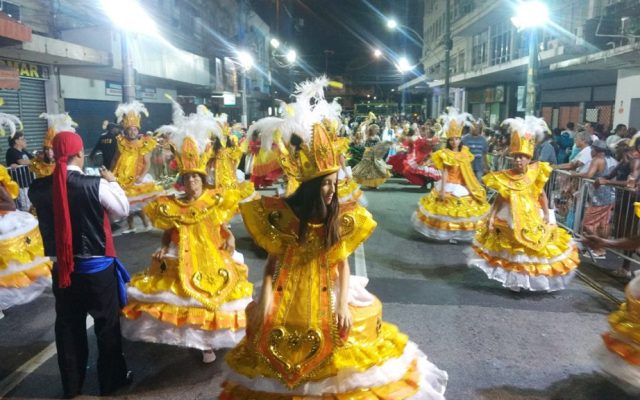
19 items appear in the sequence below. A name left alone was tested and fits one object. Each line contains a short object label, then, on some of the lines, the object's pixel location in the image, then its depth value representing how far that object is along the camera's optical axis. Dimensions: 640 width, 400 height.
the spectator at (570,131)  15.06
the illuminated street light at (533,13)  12.20
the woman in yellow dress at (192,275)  4.54
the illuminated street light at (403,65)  48.96
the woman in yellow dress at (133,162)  9.94
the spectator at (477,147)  11.81
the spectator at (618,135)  11.23
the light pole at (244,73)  24.92
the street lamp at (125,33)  10.95
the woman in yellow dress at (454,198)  9.62
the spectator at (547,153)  11.43
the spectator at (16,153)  9.87
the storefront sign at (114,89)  20.00
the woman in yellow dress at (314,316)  3.15
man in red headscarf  3.93
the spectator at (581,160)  10.13
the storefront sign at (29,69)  13.88
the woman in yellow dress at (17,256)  6.03
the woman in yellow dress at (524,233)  6.62
